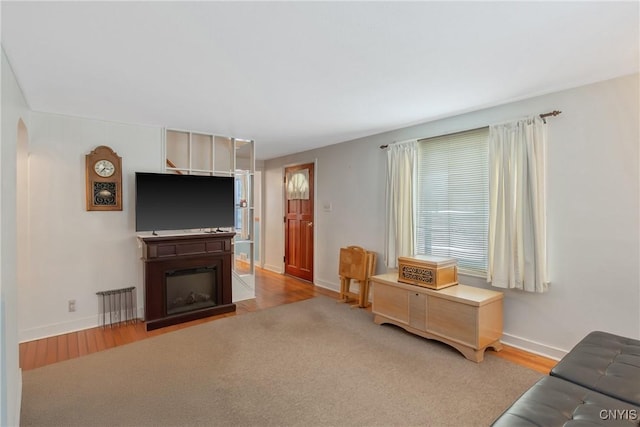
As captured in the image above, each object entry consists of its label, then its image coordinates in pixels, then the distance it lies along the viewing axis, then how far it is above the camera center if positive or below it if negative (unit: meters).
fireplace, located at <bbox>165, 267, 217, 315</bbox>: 3.85 -0.92
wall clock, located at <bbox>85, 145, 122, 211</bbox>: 3.55 +0.39
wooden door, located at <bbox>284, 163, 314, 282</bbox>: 5.66 -0.13
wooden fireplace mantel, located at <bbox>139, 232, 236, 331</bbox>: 3.62 -0.59
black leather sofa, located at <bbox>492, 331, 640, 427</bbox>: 1.33 -0.83
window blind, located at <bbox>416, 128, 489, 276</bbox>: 3.37 +0.16
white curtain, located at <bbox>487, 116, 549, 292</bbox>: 2.86 +0.06
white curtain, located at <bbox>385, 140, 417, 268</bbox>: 3.92 +0.15
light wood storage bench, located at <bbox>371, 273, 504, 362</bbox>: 2.82 -0.95
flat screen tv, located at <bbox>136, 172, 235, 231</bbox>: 3.67 +0.15
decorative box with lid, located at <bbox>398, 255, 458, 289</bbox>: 3.18 -0.59
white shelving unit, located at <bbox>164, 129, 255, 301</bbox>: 4.17 +0.73
